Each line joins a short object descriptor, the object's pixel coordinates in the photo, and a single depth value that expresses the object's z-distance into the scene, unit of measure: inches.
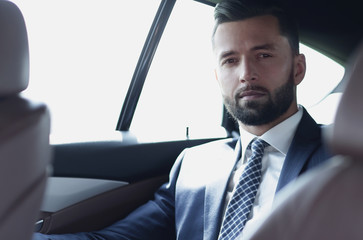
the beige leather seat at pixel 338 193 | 27.5
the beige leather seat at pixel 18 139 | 30.7
